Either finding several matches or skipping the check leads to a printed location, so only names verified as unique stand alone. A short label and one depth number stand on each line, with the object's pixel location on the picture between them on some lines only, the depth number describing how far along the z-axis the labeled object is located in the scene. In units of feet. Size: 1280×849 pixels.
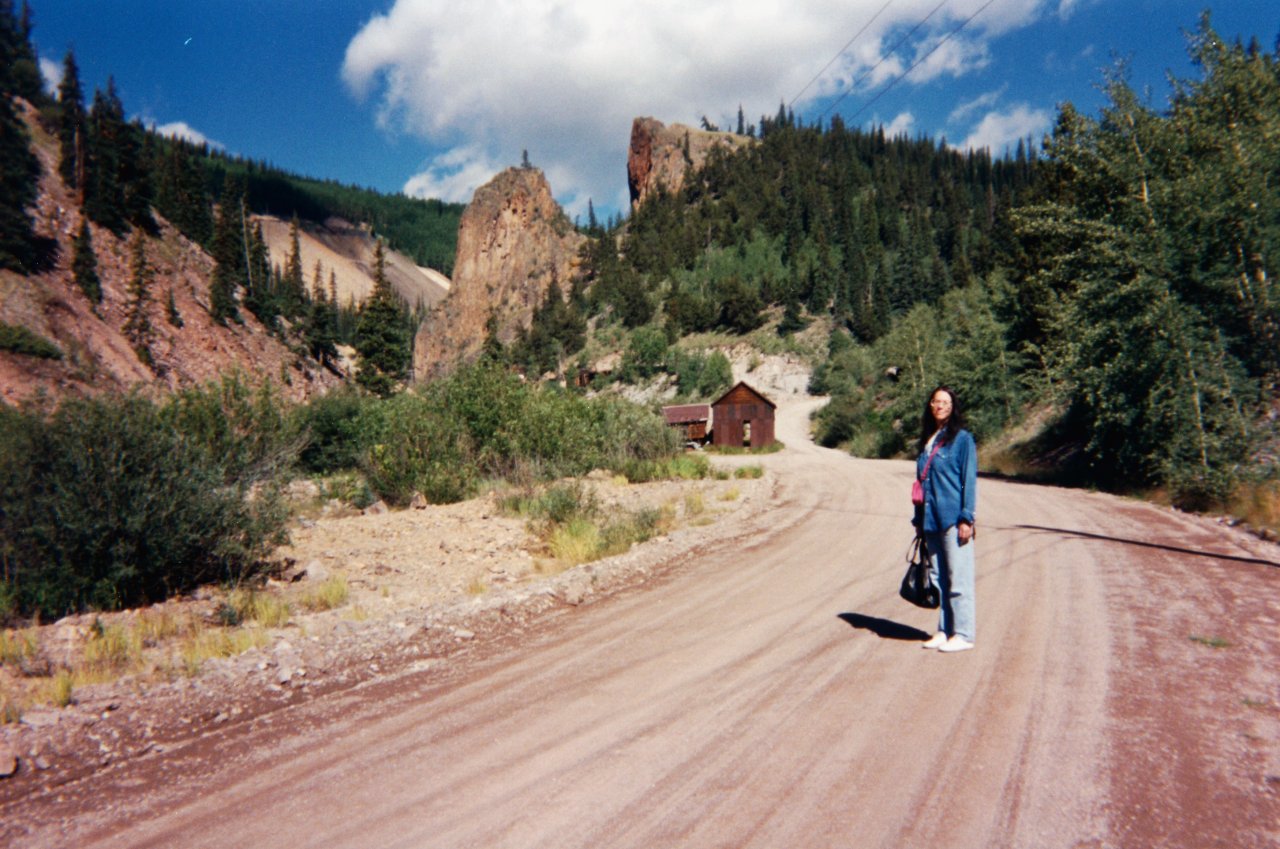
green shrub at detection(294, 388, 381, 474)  83.97
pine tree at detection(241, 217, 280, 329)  205.26
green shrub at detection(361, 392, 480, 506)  57.26
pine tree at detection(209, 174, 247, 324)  179.83
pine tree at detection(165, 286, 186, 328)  159.43
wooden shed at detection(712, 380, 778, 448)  153.99
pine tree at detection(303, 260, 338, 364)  210.18
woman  16.76
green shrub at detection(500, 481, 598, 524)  41.27
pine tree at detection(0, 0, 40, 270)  128.26
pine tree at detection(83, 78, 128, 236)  166.81
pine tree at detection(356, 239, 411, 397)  157.71
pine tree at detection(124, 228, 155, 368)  141.49
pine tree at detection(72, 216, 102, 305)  141.79
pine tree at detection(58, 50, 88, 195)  171.22
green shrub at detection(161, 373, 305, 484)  35.94
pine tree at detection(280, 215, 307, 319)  264.52
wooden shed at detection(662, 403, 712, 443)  163.32
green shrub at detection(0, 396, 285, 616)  25.22
